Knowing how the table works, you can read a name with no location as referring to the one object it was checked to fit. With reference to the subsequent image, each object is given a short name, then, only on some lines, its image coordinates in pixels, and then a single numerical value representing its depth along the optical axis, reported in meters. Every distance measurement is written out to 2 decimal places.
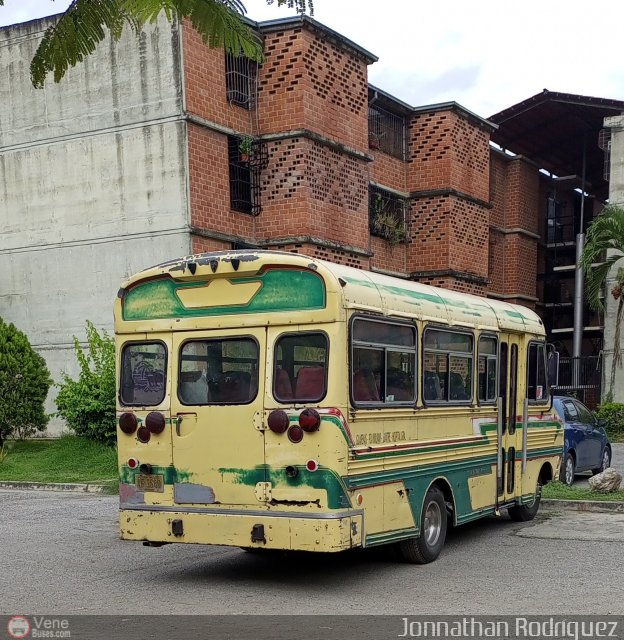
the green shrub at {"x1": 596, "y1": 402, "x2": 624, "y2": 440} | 27.92
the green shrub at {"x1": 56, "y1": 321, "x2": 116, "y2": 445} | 19.03
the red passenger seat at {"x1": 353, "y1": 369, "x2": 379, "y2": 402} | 8.45
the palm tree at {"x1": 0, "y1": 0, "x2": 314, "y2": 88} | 5.03
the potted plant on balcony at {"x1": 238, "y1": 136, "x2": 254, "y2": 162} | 22.42
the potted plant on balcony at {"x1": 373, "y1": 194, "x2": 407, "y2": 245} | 27.83
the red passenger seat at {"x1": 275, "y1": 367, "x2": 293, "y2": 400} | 8.37
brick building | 20.88
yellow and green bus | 8.17
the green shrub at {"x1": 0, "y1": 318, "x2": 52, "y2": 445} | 20.69
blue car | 16.14
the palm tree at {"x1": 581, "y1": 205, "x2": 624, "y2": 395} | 28.53
